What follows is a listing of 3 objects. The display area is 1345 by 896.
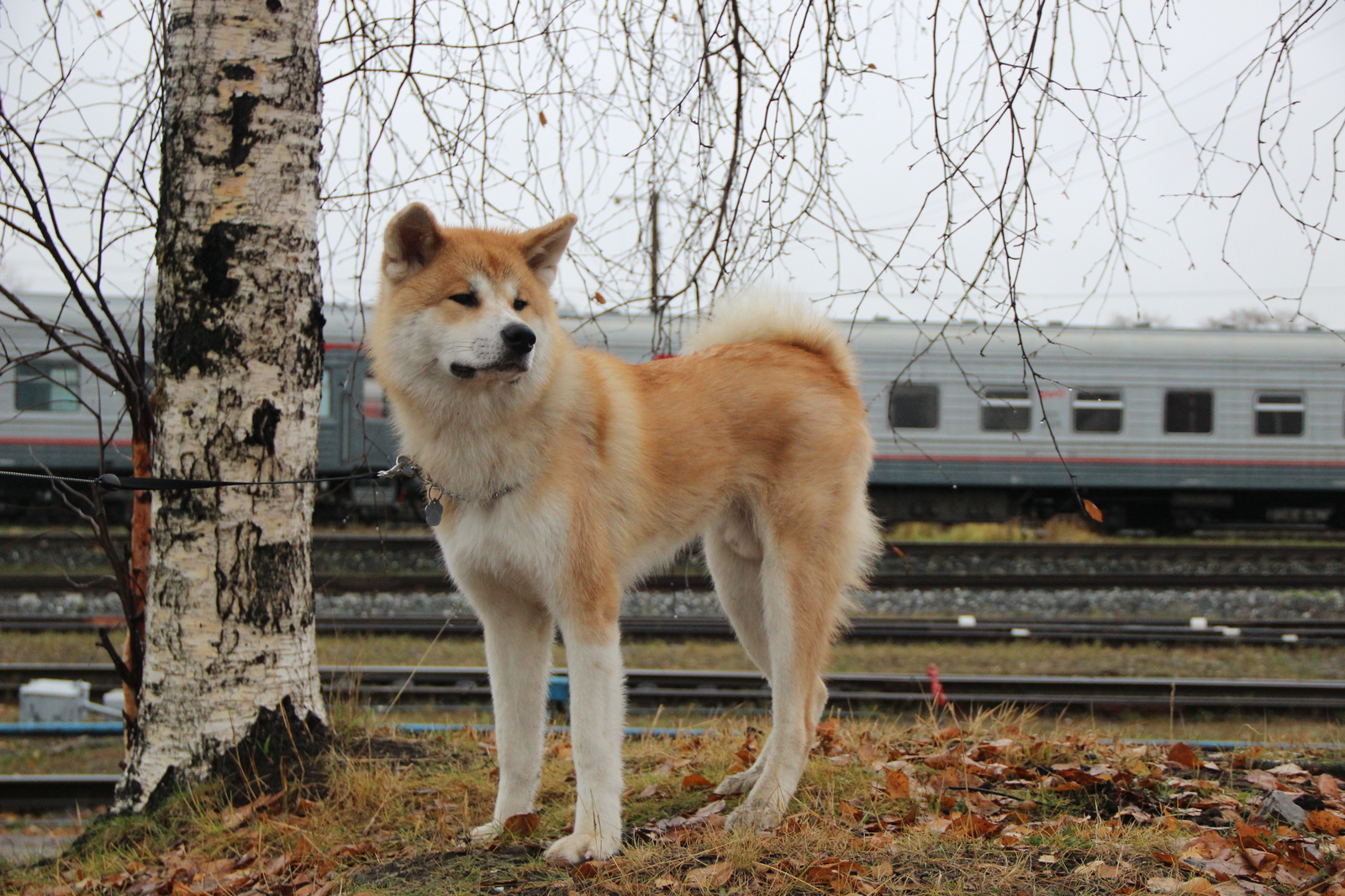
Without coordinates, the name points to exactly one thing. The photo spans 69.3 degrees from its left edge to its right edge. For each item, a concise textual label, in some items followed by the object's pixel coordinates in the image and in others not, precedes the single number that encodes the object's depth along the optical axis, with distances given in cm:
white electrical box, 614
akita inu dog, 310
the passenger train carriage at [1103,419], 1477
